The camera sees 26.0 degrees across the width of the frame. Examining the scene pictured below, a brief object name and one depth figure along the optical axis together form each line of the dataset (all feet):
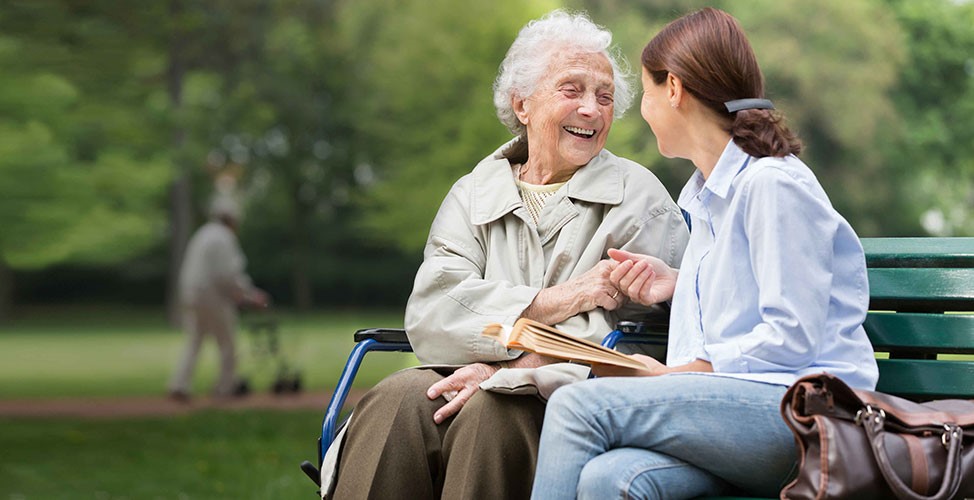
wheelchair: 15.98
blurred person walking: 61.87
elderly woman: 15.05
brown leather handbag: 11.14
